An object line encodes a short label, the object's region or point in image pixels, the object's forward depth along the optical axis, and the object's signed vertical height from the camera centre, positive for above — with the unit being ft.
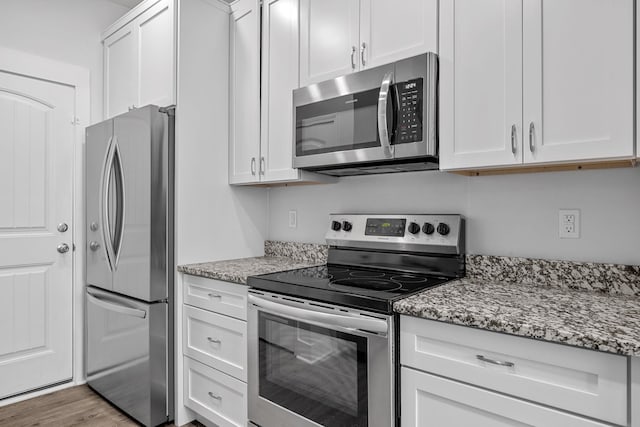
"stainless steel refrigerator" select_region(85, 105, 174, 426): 6.99 -0.94
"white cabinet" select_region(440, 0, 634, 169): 4.05 +1.47
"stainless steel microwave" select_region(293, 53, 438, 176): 5.26 +1.35
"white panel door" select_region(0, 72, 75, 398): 8.05 -0.45
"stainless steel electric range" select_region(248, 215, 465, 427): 4.49 -1.42
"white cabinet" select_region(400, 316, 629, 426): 3.23 -1.55
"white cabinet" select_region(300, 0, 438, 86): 5.43 +2.69
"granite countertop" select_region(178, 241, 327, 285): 6.54 -1.00
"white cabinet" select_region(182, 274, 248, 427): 6.34 -2.38
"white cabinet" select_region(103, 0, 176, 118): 7.47 +3.17
